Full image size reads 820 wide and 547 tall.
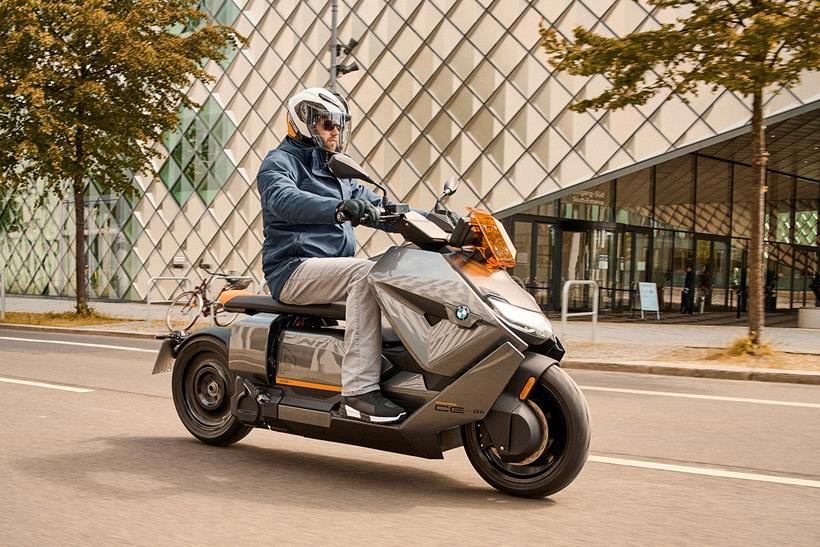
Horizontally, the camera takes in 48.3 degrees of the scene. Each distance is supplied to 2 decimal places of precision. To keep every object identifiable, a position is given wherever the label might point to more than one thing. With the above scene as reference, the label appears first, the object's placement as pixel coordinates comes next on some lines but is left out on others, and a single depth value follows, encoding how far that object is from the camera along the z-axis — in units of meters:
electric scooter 4.07
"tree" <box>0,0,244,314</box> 17.97
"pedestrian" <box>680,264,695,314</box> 26.47
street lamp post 18.47
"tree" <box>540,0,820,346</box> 10.95
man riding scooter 4.42
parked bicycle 16.81
